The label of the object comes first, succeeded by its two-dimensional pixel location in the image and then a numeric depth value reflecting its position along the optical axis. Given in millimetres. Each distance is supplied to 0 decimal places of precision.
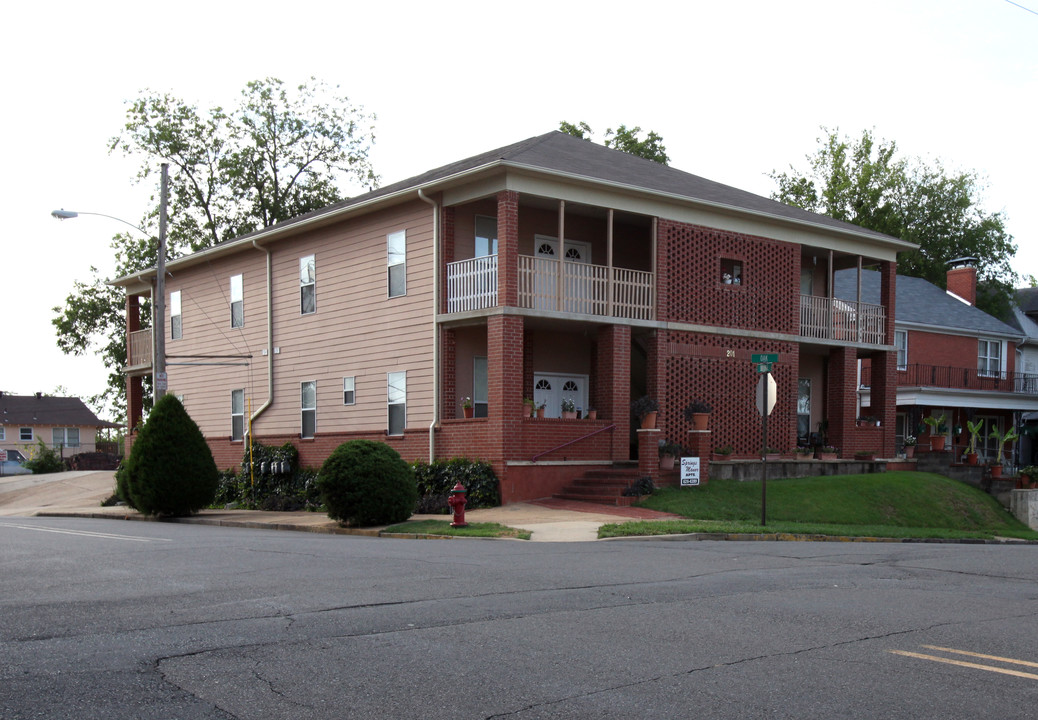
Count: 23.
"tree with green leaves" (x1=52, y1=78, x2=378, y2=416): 46438
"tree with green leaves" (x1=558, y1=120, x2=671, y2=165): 45762
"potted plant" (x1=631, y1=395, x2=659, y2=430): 24438
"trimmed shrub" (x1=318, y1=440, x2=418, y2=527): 18812
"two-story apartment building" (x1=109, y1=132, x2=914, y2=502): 23516
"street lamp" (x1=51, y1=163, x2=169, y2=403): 25406
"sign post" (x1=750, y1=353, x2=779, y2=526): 18703
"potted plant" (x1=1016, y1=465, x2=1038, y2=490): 31830
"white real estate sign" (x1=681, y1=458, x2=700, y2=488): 23344
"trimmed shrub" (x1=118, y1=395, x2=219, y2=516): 23234
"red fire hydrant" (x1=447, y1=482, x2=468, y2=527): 18016
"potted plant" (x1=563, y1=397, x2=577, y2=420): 24547
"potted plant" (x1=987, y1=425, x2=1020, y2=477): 33000
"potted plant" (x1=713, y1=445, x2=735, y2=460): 25797
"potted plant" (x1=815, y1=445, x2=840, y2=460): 28500
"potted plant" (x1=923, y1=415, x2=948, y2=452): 32281
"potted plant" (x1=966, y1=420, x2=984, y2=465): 34156
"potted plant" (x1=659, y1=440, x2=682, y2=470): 23828
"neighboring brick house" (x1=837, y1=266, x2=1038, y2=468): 43875
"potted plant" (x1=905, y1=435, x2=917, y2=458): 31734
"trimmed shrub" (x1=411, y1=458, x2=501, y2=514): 22297
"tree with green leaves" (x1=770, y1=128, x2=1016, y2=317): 57562
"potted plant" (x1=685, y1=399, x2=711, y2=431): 25172
